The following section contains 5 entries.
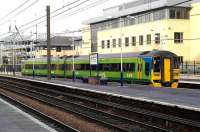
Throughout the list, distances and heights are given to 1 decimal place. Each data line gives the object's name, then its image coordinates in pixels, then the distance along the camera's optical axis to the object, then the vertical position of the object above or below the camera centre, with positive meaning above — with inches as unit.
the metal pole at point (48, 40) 2098.1 +95.9
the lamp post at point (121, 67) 1556.6 -17.1
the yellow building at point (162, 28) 3235.7 +243.7
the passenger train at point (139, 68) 1519.4 -20.1
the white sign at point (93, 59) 1553.9 +9.9
